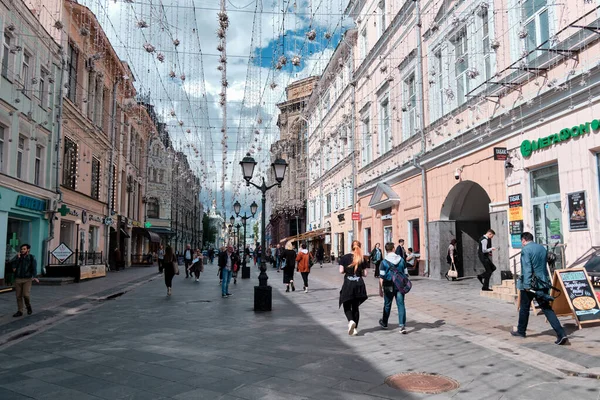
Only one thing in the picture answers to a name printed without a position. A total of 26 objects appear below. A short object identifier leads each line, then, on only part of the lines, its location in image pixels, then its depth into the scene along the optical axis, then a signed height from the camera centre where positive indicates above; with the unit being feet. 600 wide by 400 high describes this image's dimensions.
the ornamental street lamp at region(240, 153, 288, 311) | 38.68 +0.65
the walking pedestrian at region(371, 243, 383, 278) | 66.97 -1.80
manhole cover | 17.39 -5.20
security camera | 55.72 +8.29
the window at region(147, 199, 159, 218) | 187.62 +14.99
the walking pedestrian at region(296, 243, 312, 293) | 53.57 -1.68
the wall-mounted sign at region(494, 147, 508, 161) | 46.34 +8.69
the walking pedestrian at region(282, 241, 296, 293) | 55.21 -2.19
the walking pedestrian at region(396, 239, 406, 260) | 56.77 -0.65
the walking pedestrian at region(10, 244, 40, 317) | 36.37 -1.96
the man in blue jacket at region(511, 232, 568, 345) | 24.47 -1.91
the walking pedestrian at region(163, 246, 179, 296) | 52.00 -2.07
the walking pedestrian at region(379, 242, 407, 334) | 28.84 -2.48
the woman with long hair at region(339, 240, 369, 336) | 27.71 -2.40
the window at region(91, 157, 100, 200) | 96.79 +14.07
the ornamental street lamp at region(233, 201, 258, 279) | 82.28 +6.52
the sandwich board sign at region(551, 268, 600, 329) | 26.94 -2.89
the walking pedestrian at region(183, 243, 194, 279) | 81.55 -1.79
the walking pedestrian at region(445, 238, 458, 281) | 59.00 -1.35
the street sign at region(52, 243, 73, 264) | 68.80 -0.61
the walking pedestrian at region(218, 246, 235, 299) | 50.11 -2.27
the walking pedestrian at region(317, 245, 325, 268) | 121.24 -2.15
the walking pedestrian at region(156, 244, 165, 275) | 98.13 -2.85
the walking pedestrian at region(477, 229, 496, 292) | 44.45 -1.19
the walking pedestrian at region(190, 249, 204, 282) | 74.02 -2.84
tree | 339.98 +12.18
